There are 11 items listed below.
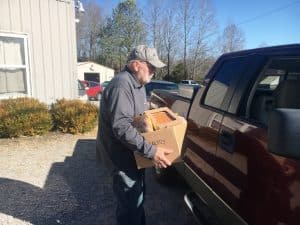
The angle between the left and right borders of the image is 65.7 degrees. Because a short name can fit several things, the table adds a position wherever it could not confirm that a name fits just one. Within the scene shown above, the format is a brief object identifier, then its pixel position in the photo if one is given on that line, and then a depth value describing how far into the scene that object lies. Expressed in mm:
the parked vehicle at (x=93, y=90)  17275
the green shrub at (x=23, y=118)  5027
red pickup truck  1270
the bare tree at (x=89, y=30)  40995
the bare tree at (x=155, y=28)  32070
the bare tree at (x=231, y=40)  32615
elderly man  1823
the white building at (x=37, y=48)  5607
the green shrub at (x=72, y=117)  5515
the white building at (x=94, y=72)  30550
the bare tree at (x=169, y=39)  31571
